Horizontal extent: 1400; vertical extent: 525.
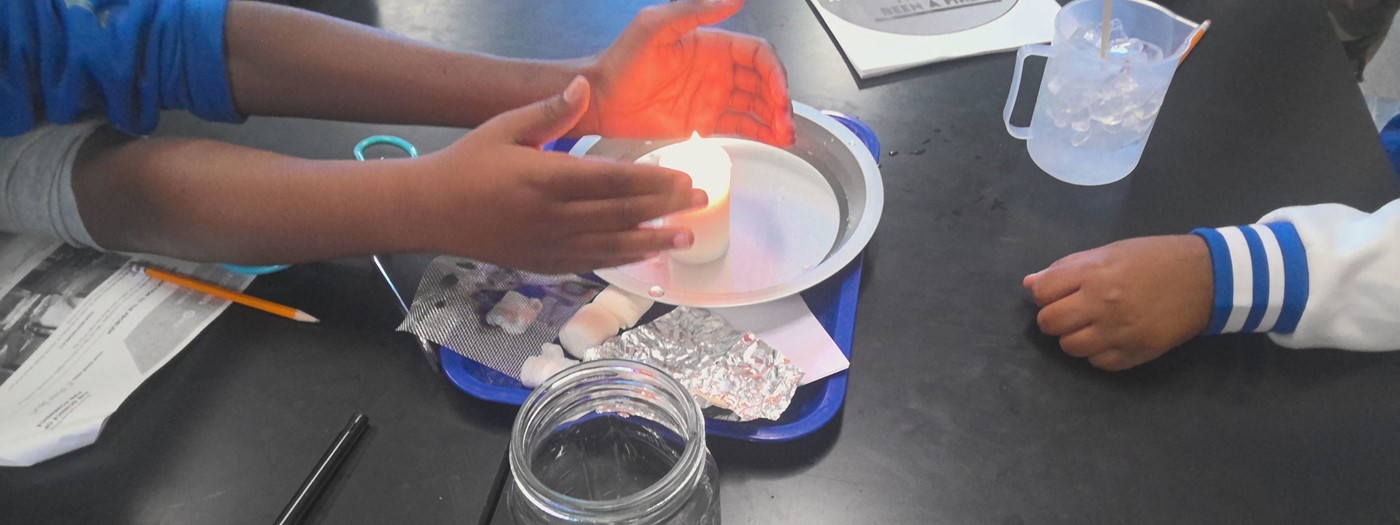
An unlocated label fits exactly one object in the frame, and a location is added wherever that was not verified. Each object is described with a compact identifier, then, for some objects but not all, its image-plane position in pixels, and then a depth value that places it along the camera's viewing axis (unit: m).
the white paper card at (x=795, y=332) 0.58
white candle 0.63
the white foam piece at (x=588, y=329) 0.59
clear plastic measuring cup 0.67
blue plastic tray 0.55
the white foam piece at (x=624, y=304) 0.61
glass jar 0.46
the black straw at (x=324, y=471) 0.51
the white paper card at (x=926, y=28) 0.86
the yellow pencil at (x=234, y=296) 0.62
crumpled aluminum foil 0.55
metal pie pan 0.64
